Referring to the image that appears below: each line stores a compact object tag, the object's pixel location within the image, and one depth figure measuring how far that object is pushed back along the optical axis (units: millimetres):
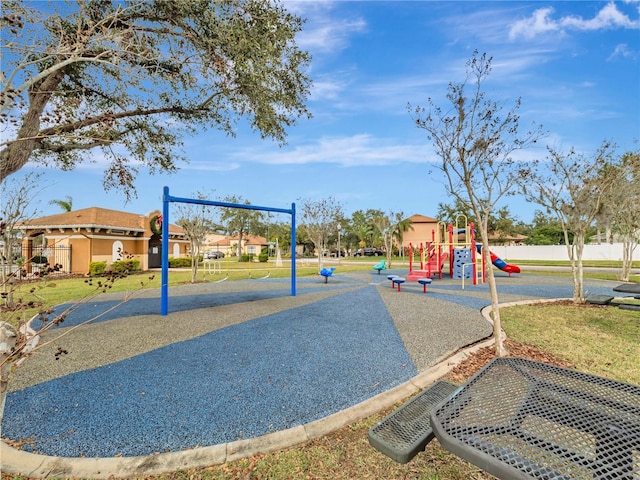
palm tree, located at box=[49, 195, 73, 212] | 26762
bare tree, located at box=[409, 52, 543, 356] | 4922
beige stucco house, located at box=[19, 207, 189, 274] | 20375
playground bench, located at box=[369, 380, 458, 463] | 1821
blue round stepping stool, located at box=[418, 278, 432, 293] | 10359
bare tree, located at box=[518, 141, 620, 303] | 8148
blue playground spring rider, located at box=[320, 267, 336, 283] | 13635
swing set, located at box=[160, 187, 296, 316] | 6883
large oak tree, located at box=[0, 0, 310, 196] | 5125
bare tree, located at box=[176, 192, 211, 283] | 16062
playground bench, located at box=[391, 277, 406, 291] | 10802
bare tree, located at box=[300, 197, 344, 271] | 23656
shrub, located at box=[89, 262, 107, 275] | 19156
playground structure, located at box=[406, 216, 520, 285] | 14137
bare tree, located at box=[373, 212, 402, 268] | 27381
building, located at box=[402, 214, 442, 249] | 60781
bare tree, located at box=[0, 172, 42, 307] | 7781
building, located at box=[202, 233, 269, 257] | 65562
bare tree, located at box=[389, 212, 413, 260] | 52531
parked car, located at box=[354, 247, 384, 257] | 58519
